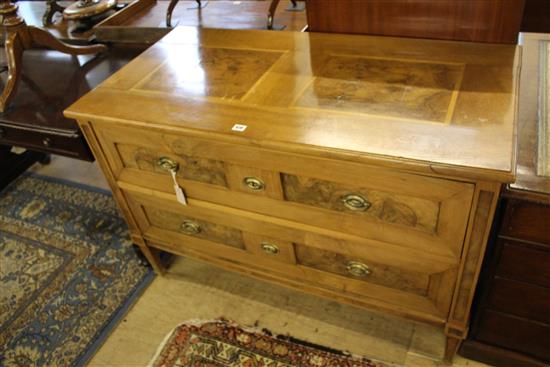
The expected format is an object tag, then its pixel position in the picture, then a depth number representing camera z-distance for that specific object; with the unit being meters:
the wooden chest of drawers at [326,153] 0.89
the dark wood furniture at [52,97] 1.33
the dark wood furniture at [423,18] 1.11
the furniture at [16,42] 1.49
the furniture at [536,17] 1.31
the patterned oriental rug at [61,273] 1.52
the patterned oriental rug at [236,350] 1.37
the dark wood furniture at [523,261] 0.90
